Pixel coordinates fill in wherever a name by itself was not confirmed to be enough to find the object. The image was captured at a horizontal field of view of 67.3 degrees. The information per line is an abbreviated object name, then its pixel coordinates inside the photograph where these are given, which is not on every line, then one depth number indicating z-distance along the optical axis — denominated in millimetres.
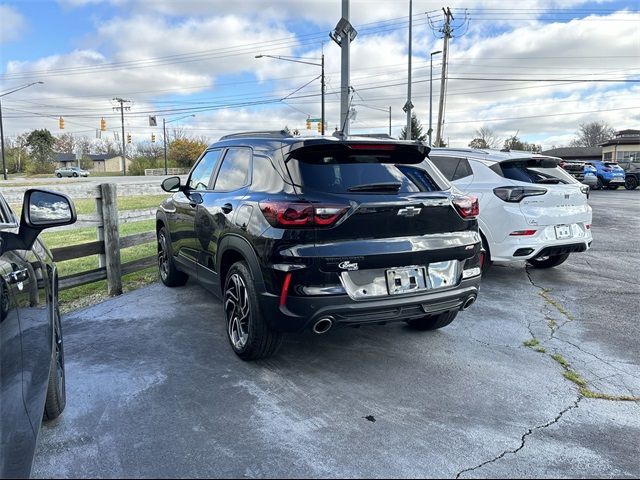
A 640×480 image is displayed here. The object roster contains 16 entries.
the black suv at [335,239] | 3227
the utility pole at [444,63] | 32625
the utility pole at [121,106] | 69888
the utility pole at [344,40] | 12692
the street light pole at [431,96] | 35550
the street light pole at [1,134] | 45388
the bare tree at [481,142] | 68581
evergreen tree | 60375
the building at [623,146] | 55062
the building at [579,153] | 73750
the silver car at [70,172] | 65688
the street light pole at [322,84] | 26562
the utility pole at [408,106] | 22739
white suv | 5875
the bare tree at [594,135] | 85875
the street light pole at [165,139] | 77438
